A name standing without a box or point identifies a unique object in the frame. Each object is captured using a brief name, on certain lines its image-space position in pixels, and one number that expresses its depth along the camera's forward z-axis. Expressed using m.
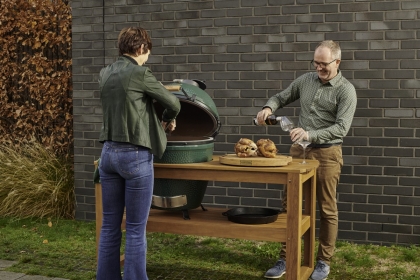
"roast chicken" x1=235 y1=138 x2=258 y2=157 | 4.71
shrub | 7.66
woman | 4.17
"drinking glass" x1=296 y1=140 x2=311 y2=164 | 4.62
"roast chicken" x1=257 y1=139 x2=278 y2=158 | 4.65
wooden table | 4.48
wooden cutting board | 4.52
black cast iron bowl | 4.73
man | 4.88
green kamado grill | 4.77
